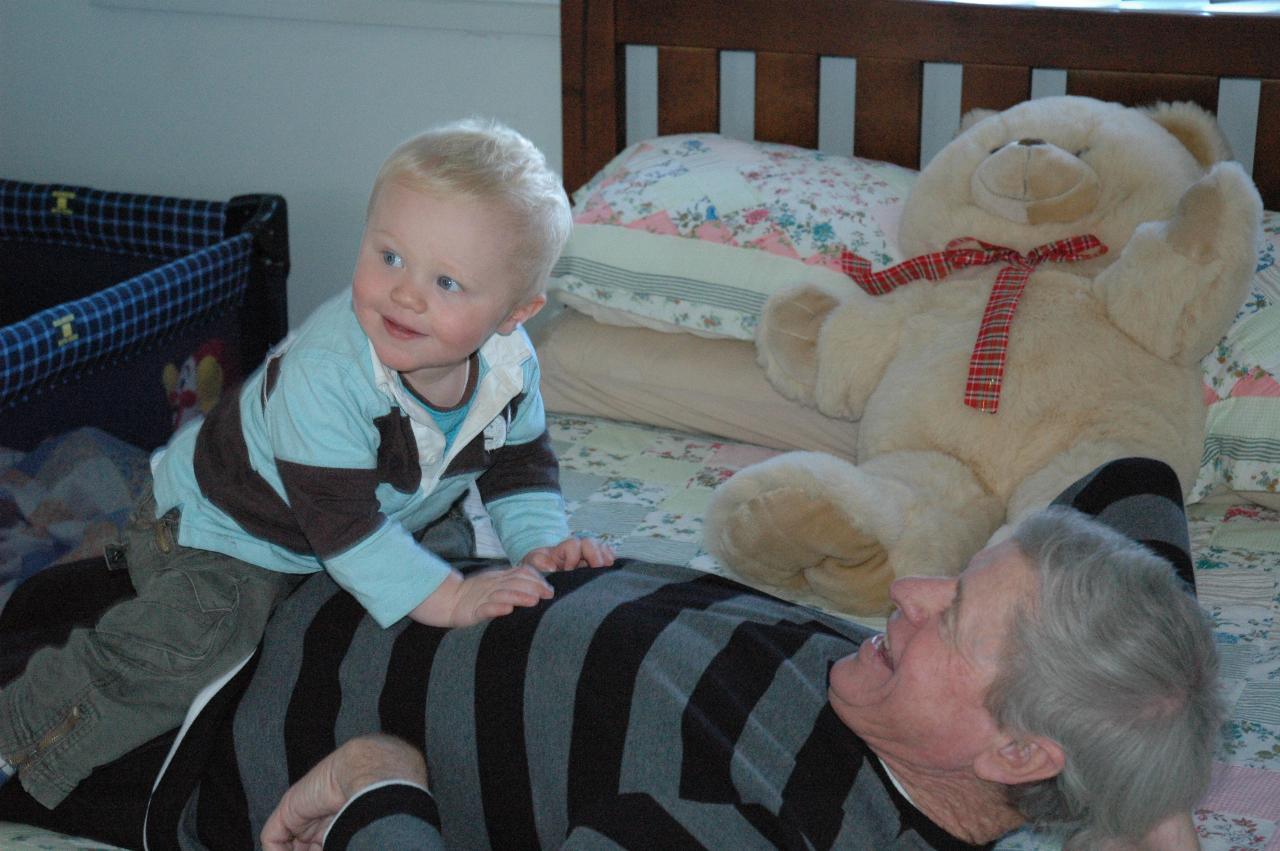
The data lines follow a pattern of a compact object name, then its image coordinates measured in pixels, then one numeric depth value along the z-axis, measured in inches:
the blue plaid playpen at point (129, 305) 80.8
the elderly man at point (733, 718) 38.7
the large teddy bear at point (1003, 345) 63.4
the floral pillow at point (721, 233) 80.6
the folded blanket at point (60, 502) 79.0
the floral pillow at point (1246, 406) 69.0
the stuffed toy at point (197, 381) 95.5
